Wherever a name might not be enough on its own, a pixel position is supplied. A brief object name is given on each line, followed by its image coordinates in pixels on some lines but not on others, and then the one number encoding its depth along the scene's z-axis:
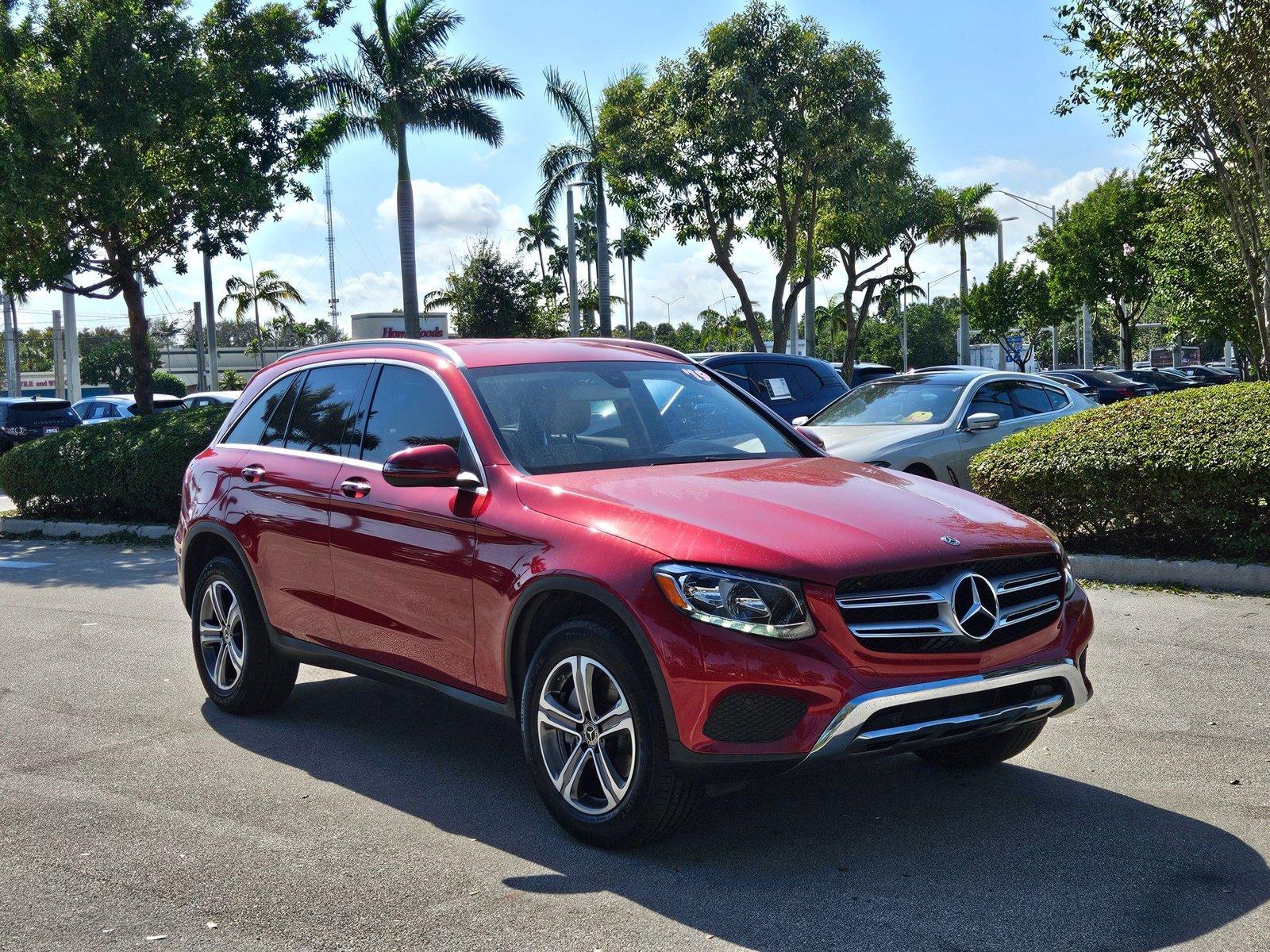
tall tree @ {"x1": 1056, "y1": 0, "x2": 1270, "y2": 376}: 12.78
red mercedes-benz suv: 4.05
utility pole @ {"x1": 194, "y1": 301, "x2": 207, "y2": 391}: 50.45
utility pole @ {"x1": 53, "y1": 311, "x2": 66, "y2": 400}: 53.28
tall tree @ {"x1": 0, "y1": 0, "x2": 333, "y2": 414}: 18.31
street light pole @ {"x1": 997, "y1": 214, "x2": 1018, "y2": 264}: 59.08
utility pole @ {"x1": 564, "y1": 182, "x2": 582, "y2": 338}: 38.28
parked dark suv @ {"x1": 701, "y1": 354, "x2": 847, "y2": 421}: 16.11
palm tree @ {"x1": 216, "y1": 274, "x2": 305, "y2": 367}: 61.38
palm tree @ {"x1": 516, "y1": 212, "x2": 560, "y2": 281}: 64.25
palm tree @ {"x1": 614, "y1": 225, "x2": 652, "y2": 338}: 70.19
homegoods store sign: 51.50
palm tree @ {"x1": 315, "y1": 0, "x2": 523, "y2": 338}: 26.78
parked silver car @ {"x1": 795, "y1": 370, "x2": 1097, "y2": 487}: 12.18
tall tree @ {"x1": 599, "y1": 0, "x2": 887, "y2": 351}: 25.69
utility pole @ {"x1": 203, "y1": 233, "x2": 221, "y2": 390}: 42.97
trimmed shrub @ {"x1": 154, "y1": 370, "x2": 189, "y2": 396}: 61.53
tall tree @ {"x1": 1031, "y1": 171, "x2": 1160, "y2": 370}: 45.12
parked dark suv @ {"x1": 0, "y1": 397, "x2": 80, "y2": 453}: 26.69
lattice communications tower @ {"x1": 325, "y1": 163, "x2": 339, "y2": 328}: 84.31
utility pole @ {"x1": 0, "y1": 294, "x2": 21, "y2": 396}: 50.59
